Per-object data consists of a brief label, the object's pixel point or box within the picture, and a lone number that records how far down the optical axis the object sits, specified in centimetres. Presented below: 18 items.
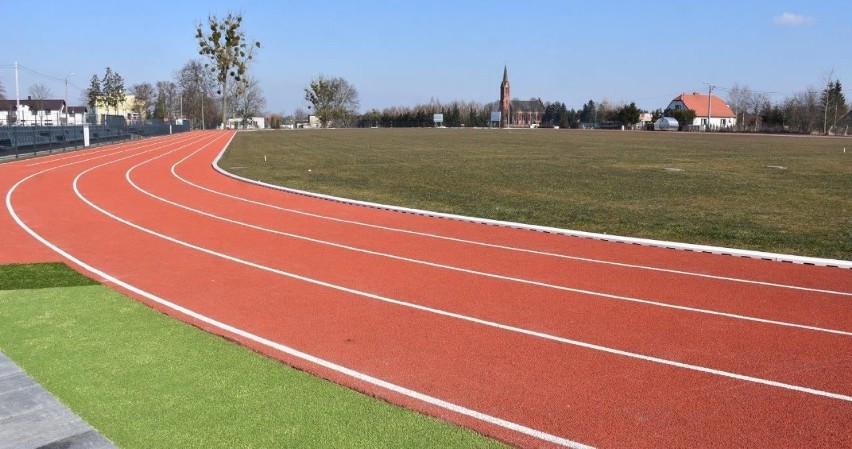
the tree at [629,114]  11250
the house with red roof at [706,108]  12688
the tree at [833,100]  9588
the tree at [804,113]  9525
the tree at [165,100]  11325
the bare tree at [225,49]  9150
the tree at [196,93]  10894
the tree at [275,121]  11389
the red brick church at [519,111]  15538
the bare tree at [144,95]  11462
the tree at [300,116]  14258
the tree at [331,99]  12731
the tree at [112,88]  10184
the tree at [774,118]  9756
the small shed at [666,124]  10600
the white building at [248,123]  10581
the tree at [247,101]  9506
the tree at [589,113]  13450
